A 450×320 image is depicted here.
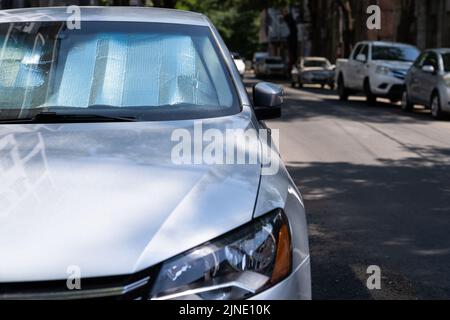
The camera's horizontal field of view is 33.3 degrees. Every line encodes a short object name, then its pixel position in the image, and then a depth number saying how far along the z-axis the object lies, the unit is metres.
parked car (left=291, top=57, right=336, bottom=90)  37.34
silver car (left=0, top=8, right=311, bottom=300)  2.40
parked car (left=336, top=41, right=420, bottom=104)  21.67
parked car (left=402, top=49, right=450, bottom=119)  16.91
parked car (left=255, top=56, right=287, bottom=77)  55.56
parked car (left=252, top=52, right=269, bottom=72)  58.18
